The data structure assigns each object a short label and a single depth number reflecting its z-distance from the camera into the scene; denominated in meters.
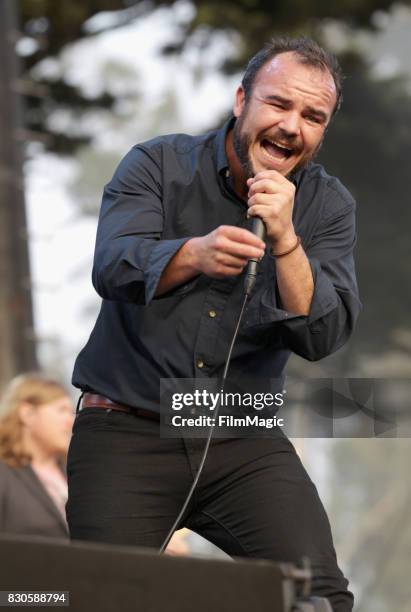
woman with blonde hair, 8.27
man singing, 4.04
